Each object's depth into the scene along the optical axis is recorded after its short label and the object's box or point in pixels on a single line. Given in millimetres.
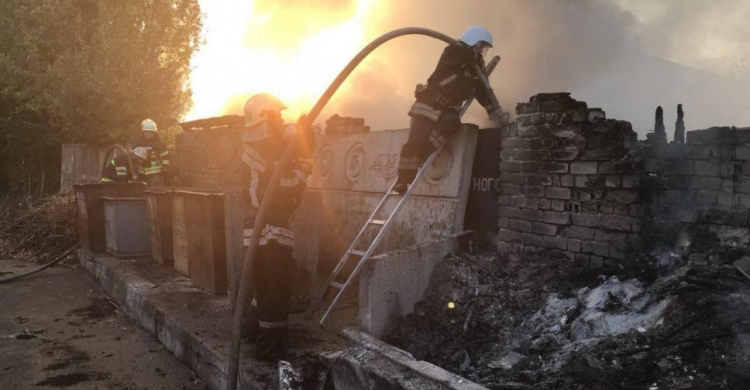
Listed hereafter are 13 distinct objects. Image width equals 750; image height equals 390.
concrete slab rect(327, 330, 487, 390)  2355
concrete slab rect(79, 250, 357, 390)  3648
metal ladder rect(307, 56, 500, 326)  4237
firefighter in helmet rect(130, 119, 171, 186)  9602
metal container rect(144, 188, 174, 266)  6602
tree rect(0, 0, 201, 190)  14141
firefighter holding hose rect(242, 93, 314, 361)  3746
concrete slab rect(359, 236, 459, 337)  3352
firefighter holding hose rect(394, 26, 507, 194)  4520
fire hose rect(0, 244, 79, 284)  7125
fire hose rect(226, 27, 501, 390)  3312
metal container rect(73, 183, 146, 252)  7746
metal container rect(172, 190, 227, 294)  5289
